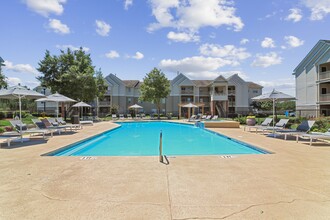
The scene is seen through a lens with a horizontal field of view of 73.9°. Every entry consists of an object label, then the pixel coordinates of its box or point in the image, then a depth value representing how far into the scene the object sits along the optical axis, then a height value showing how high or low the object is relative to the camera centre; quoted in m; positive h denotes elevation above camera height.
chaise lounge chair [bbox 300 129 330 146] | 9.58 -1.00
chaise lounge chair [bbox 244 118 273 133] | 15.66 -0.72
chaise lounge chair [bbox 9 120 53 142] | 11.23 -0.83
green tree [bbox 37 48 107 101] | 26.69 +4.77
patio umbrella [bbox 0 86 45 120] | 10.75 +1.01
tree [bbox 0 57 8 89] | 24.06 +3.42
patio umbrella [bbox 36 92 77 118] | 14.97 +1.02
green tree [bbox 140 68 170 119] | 33.44 +4.14
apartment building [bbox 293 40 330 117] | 25.84 +3.84
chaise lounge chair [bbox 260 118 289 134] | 13.62 -0.79
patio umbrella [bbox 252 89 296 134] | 13.81 +1.06
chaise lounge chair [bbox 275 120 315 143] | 11.31 -0.89
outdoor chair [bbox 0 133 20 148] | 9.45 -1.08
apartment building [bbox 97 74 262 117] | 42.97 +3.54
